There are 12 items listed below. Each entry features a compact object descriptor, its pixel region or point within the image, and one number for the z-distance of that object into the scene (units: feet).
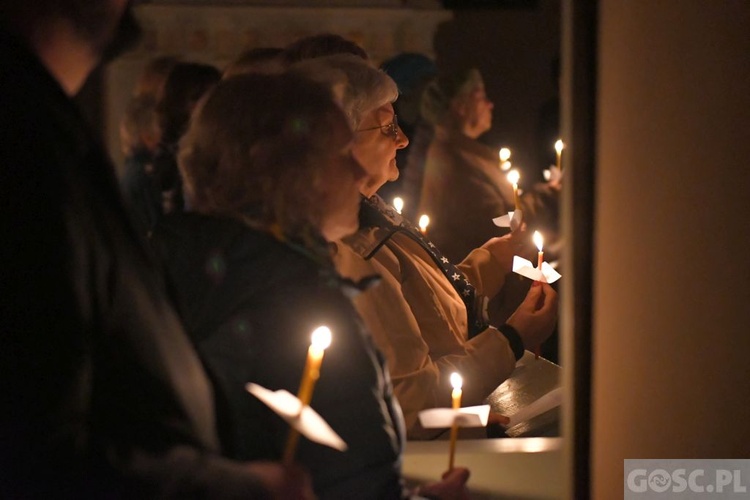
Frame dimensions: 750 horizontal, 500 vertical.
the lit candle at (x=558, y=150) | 12.16
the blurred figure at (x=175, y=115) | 11.54
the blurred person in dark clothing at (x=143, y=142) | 11.53
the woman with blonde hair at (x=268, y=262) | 11.43
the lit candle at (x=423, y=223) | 12.17
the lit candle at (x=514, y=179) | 12.17
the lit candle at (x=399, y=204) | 12.09
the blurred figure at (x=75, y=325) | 10.60
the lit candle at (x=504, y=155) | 12.15
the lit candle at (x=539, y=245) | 12.19
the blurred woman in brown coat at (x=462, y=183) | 12.09
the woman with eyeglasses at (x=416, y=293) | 11.81
